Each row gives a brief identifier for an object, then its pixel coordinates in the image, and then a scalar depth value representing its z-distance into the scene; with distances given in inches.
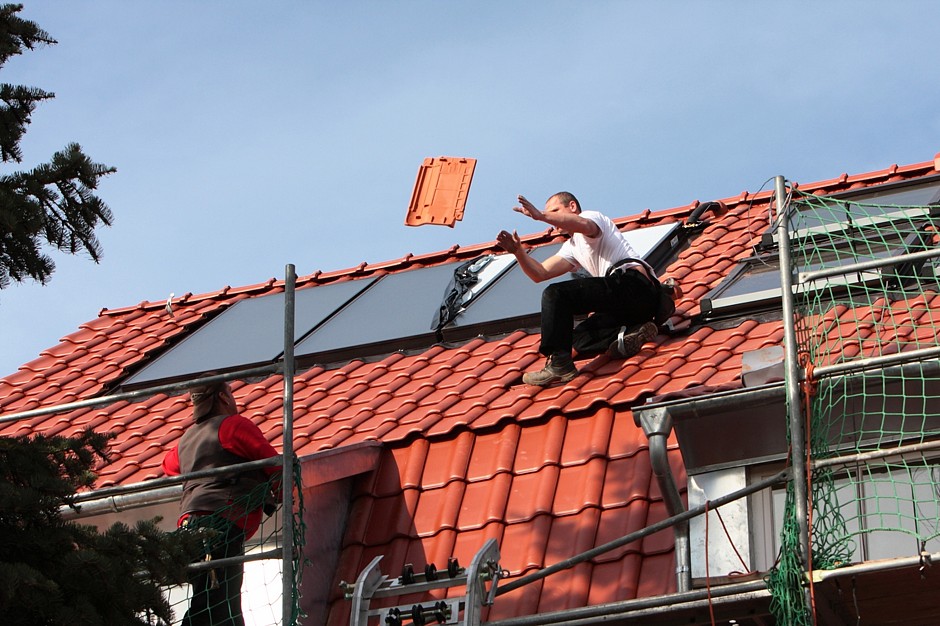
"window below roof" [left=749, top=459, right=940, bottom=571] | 527.2
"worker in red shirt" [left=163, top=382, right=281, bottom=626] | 576.1
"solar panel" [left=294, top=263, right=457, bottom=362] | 797.2
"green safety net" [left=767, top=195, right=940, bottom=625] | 480.4
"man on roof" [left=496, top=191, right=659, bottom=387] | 682.2
